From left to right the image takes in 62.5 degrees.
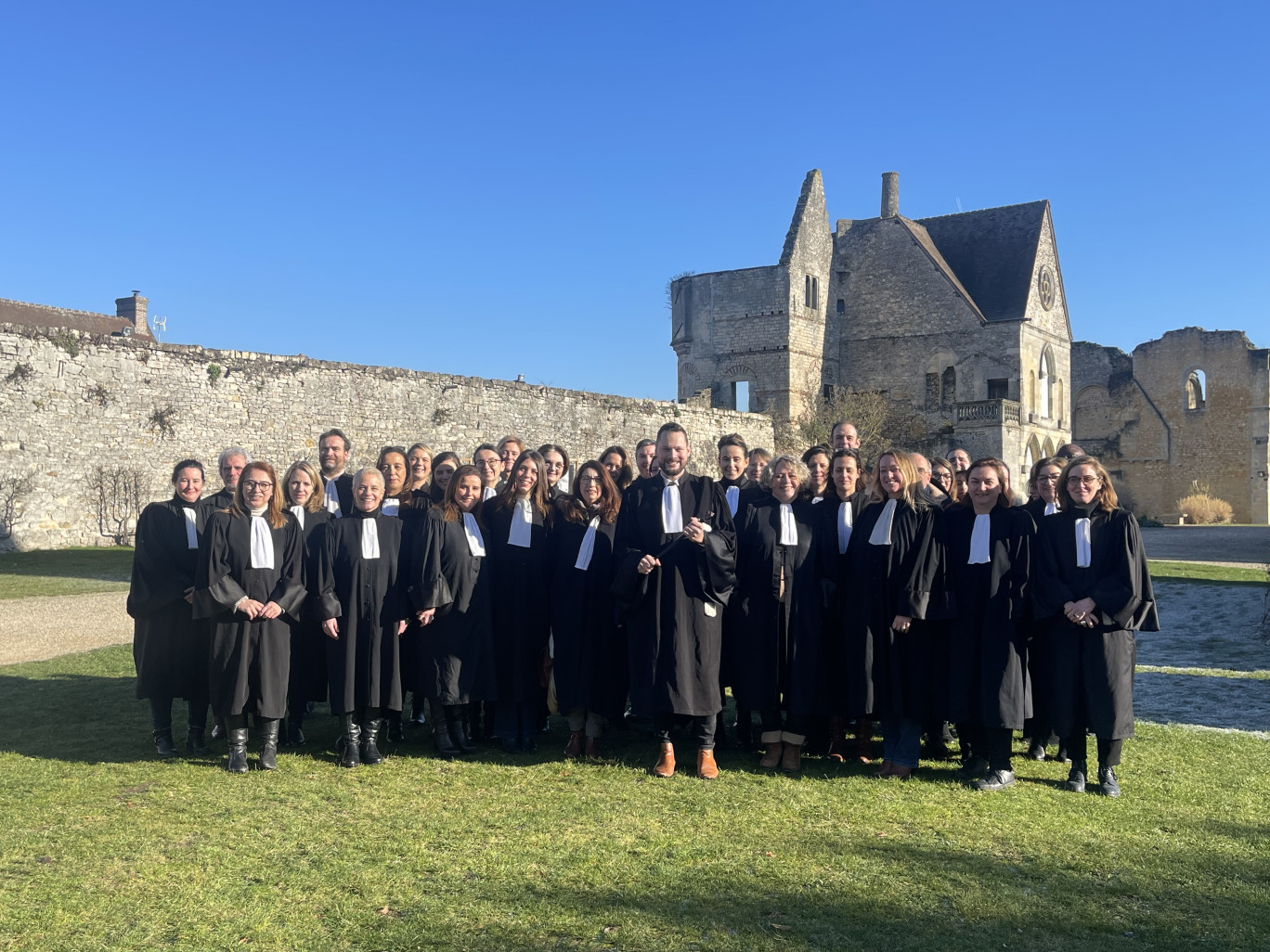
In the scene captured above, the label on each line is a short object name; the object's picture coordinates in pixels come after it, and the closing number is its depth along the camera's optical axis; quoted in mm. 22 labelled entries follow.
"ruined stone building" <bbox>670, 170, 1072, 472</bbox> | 37500
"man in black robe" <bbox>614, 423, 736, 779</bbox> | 6527
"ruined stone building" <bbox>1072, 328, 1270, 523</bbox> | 44219
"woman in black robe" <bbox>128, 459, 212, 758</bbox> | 6902
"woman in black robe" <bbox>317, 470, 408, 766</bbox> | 6641
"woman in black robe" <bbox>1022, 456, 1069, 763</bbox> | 6281
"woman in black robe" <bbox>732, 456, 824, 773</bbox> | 6590
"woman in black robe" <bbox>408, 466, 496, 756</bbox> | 6832
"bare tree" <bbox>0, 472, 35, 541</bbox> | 18141
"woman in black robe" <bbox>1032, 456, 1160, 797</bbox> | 6004
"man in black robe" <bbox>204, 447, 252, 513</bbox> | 7047
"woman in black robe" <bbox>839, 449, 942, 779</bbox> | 6398
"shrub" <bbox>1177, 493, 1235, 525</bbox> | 42438
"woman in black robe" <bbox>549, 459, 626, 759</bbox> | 6910
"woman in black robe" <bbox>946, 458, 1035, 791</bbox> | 6188
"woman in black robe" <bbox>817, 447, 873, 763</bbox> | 6703
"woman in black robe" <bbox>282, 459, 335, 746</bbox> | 7031
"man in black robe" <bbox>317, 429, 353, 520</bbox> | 8305
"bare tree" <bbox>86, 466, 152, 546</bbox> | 19359
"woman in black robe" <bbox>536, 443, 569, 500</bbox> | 7912
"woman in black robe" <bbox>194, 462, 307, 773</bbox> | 6457
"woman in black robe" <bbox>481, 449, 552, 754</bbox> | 7105
